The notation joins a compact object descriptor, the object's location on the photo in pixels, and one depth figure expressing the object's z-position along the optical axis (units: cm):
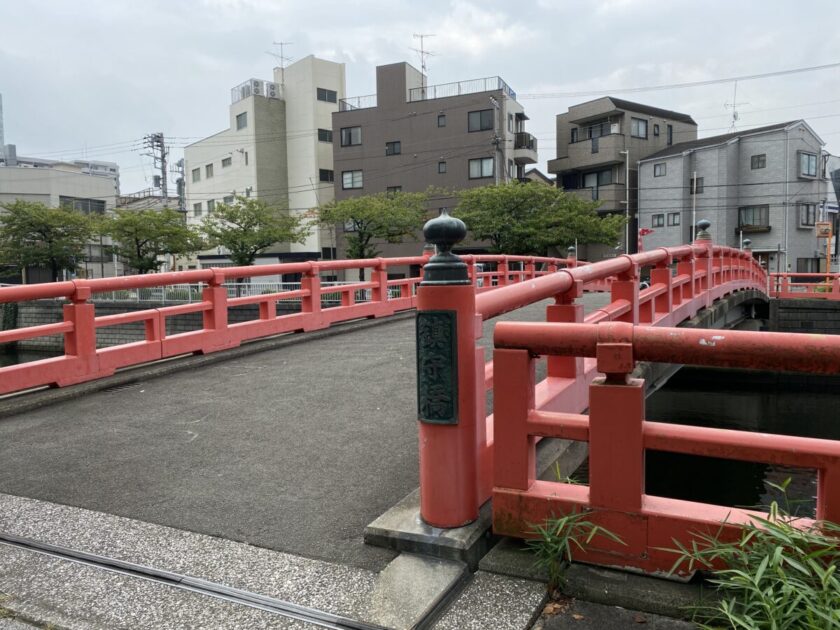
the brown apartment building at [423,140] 3684
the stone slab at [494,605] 228
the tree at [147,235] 3259
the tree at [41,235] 3203
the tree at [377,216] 3244
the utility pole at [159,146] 6363
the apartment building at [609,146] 3891
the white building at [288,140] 4334
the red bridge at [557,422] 236
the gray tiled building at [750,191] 3478
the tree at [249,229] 3281
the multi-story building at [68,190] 4725
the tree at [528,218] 3028
